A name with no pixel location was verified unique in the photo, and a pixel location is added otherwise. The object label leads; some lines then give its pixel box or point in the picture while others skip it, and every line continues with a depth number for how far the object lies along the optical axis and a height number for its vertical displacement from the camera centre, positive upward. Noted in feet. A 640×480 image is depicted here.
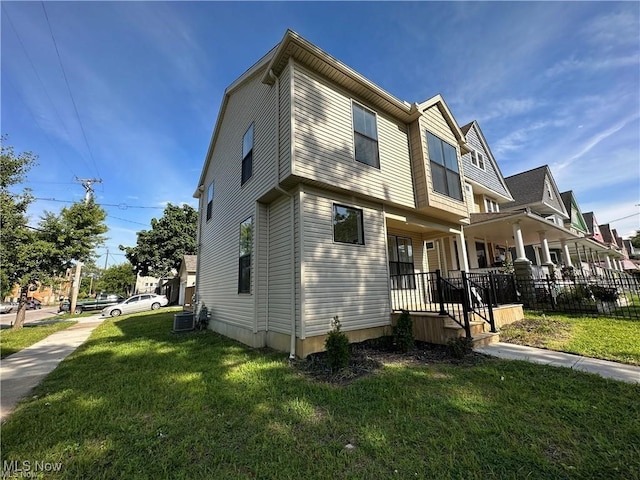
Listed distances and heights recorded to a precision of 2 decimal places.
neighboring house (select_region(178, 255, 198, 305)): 80.64 +6.51
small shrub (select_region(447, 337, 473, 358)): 17.13 -3.80
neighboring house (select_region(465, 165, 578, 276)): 35.86 +8.32
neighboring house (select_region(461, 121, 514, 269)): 45.85 +16.98
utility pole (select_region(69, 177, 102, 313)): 67.21 +25.84
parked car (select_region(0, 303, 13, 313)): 96.12 -2.97
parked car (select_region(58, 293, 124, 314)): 79.51 -2.17
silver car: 64.26 -2.22
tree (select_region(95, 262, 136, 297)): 157.89 +9.88
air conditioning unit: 32.41 -3.27
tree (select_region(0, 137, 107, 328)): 38.86 +9.57
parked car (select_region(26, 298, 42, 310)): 116.58 -2.60
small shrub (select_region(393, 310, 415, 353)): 19.72 -3.31
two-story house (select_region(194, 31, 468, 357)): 20.07 +7.94
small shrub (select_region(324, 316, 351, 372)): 15.96 -3.58
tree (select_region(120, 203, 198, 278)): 116.16 +21.05
